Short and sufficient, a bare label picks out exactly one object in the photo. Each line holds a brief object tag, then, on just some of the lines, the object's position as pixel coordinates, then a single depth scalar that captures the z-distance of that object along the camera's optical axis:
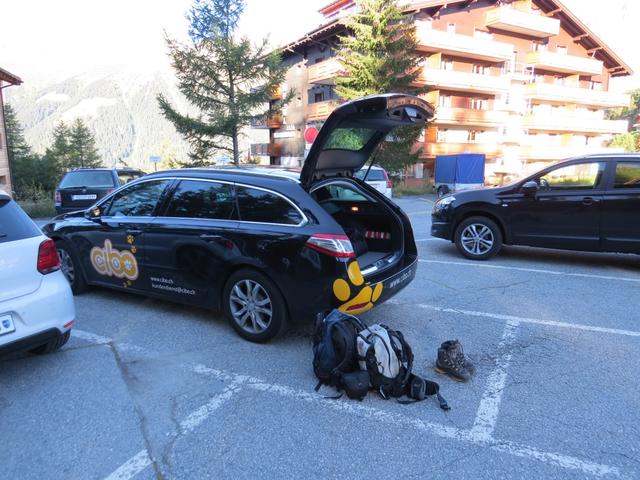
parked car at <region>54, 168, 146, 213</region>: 12.25
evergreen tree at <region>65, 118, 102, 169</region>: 48.89
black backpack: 3.17
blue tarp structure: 24.41
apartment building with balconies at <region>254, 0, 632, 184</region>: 31.91
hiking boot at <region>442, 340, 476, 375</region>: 3.50
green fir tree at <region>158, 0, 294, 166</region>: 24.69
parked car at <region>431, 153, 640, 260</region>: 6.44
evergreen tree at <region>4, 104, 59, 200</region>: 35.16
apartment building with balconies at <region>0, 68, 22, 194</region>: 25.20
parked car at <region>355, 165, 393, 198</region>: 15.39
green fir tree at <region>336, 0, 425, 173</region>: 26.05
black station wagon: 3.72
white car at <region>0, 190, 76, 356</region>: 3.18
